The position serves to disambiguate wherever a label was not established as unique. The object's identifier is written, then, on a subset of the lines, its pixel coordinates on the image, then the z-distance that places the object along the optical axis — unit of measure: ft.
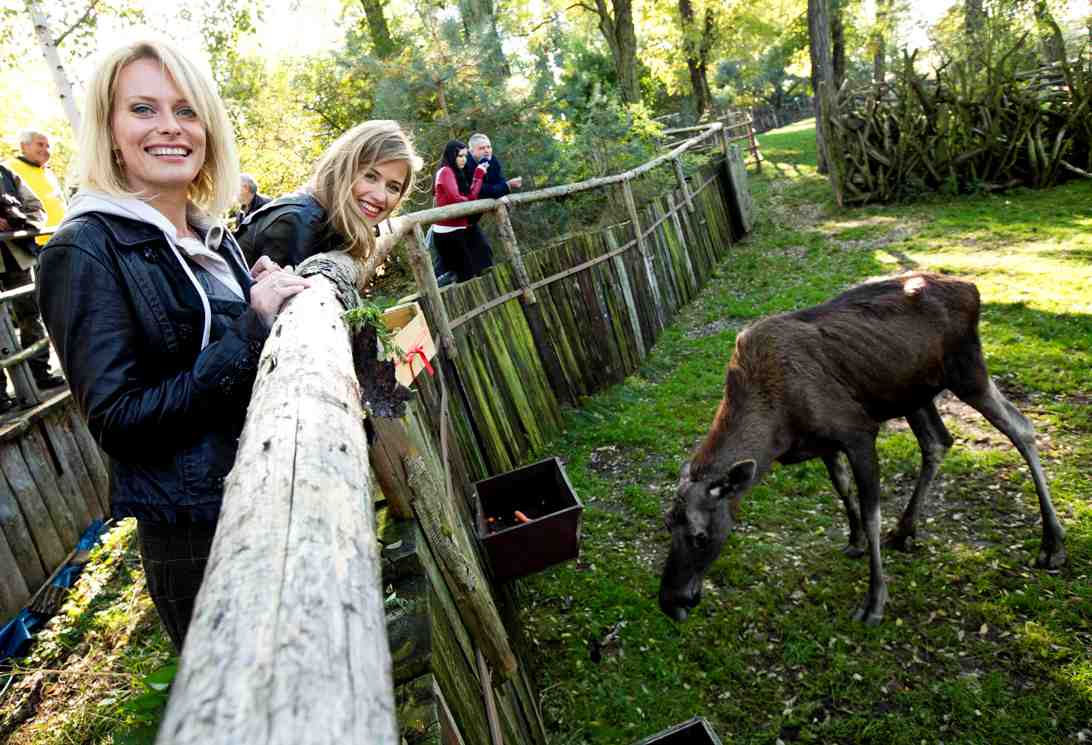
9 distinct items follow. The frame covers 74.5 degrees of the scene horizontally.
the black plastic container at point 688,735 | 9.17
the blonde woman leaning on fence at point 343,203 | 8.81
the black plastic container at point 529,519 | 11.41
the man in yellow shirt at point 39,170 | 25.44
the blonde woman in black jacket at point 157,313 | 4.90
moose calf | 12.94
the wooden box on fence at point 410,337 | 9.52
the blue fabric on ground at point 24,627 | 16.10
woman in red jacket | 23.66
